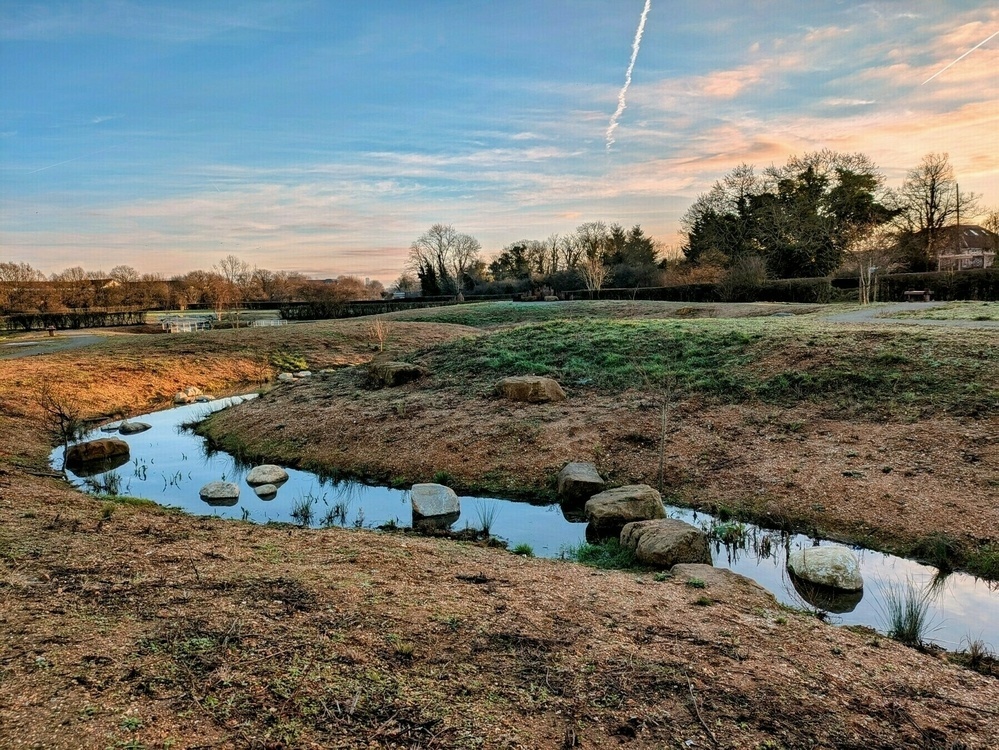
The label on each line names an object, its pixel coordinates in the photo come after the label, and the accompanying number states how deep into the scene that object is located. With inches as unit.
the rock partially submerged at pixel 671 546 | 228.7
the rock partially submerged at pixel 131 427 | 503.2
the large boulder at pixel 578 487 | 316.8
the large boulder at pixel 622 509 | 272.7
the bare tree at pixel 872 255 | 1046.4
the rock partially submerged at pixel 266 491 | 339.6
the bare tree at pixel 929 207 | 1573.6
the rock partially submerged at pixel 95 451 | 399.6
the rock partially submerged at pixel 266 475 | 363.9
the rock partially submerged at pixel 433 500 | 299.3
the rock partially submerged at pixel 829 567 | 212.8
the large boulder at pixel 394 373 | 561.9
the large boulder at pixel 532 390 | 466.3
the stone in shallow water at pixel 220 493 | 329.1
